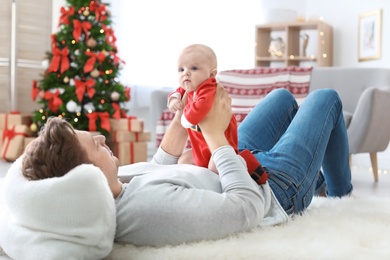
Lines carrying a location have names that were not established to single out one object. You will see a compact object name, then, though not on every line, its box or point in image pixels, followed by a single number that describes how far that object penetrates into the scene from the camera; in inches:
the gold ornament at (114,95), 206.7
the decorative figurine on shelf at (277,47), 267.3
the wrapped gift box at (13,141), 206.7
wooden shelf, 259.3
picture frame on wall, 248.5
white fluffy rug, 52.4
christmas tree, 202.7
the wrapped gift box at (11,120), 212.5
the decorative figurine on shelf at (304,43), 265.1
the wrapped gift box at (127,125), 204.2
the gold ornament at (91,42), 202.7
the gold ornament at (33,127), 210.1
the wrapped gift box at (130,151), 202.4
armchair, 161.6
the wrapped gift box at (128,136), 203.2
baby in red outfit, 63.4
